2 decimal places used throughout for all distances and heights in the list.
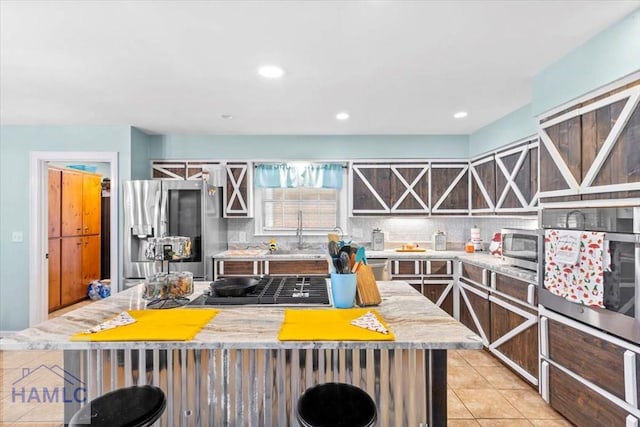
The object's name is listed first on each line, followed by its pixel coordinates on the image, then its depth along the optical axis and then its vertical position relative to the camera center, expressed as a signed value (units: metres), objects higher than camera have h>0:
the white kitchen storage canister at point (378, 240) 4.64 -0.32
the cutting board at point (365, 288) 1.82 -0.38
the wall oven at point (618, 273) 1.79 -0.31
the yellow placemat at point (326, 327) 1.34 -0.47
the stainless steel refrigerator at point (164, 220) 3.95 -0.04
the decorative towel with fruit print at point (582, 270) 1.96 -0.34
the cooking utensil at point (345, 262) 1.70 -0.23
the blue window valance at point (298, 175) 4.67 +0.57
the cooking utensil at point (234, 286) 1.91 -0.40
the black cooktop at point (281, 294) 1.84 -0.44
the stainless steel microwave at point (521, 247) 2.80 -0.27
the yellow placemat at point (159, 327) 1.34 -0.47
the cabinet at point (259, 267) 4.17 -0.61
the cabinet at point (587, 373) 1.83 -0.96
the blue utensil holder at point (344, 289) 1.75 -0.37
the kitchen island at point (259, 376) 1.55 -0.73
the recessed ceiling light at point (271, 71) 2.57 +1.12
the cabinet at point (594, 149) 1.85 +0.41
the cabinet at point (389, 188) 4.62 +0.38
